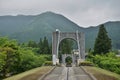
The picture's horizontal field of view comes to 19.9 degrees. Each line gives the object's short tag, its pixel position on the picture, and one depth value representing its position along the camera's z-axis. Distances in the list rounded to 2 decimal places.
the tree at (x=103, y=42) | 71.44
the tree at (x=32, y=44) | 106.50
